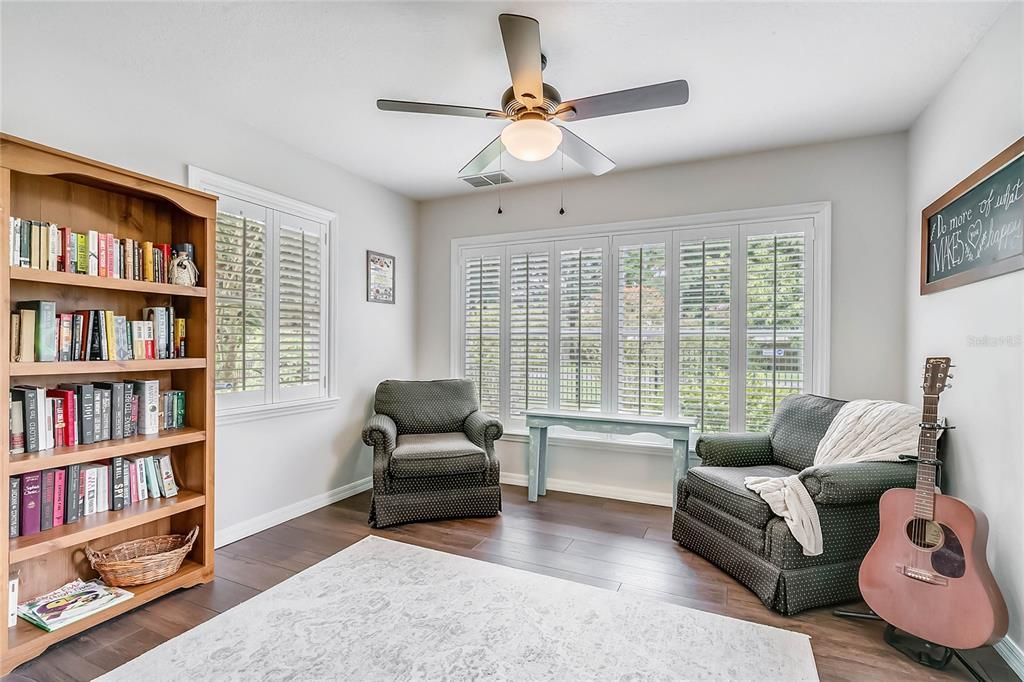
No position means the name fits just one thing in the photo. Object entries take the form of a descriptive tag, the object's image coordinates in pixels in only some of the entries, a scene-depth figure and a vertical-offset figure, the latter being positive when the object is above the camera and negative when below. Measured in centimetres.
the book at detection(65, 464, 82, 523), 223 -70
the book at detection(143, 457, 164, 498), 257 -72
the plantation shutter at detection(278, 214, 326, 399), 354 +23
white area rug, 191 -124
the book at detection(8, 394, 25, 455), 208 -37
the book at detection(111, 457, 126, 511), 240 -70
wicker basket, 233 -106
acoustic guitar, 184 -87
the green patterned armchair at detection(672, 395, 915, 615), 232 -92
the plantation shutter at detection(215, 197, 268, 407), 314 +23
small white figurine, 259 +35
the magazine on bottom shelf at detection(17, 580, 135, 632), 207 -114
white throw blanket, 231 -54
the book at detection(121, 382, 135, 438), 244 -36
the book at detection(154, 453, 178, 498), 262 -72
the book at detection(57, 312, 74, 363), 220 +0
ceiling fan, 199 +103
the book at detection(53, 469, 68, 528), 220 -69
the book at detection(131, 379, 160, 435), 251 -33
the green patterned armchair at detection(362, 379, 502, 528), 339 -89
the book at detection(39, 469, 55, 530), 214 -70
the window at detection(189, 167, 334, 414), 316 +28
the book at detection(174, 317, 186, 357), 267 +1
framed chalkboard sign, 198 +52
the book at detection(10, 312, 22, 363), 205 +1
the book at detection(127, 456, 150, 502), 250 -68
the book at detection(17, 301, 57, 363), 212 +3
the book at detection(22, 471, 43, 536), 208 -68
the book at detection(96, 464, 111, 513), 235 -70
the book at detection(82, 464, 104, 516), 230 -68
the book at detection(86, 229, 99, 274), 228 +39
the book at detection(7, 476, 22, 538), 204 -70
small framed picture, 431 +54
